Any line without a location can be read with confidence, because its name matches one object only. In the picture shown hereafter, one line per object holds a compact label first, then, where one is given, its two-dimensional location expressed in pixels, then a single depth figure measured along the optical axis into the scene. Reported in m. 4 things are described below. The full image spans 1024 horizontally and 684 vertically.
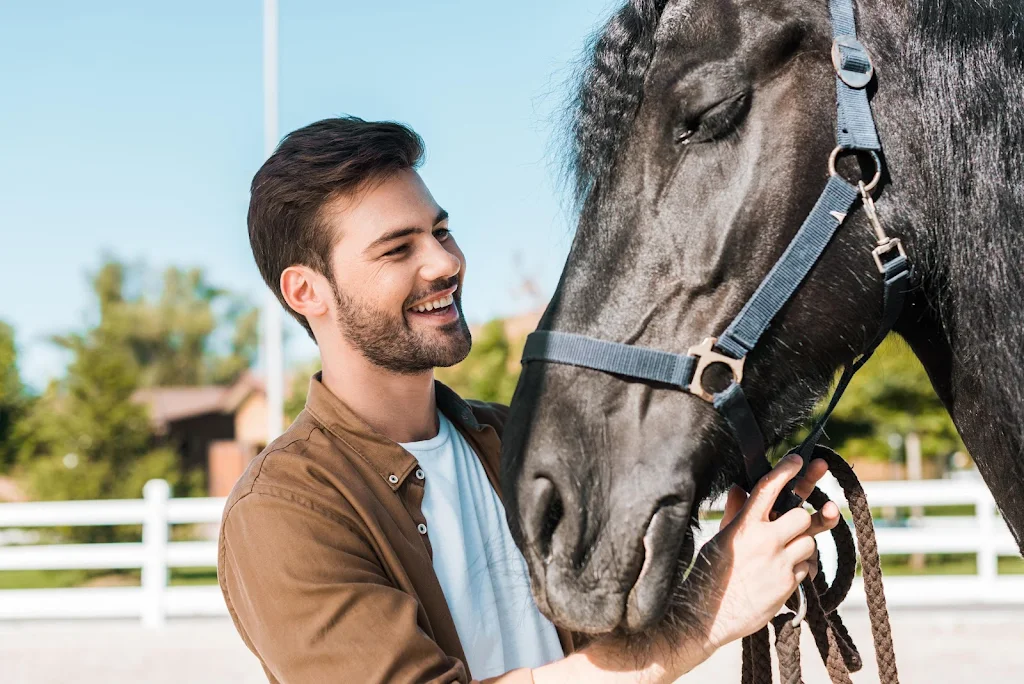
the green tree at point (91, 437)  22.23
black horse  1.52
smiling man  1.58
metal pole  13.31
